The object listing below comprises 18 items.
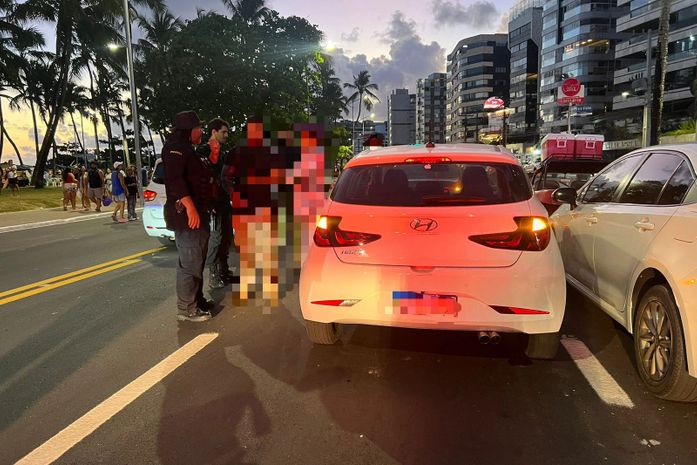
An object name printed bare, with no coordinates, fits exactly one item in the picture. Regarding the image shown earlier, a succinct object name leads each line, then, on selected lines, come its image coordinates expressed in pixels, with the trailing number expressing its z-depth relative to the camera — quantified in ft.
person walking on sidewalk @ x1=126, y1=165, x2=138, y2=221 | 52.36
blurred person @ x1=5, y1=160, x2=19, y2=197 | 86.89
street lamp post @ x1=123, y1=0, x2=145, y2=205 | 72.38
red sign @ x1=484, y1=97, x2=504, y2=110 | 297.33
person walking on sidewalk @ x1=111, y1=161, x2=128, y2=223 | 49.57
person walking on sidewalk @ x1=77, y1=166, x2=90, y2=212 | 66.80
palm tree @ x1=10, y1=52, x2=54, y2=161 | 113.70
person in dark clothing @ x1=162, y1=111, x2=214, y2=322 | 15.46
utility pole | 91.59
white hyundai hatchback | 11.13
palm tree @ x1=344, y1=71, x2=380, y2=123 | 295.48
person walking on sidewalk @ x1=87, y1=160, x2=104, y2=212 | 58.65
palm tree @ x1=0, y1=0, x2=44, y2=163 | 95.91
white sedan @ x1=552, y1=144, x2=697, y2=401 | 9.88
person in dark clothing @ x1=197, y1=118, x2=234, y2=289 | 19.04
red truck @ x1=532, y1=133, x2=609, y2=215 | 29.22
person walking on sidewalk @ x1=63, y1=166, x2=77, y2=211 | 63.52
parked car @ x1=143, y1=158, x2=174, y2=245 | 28.53
